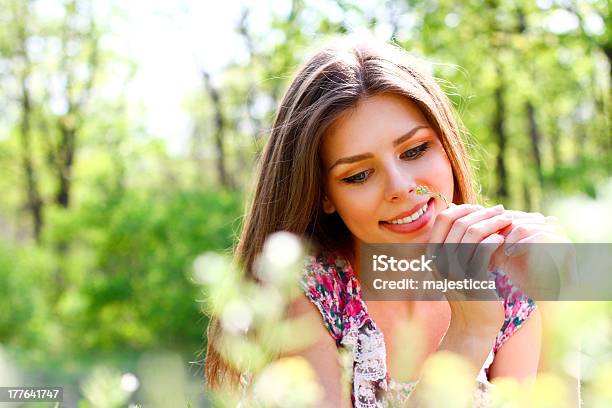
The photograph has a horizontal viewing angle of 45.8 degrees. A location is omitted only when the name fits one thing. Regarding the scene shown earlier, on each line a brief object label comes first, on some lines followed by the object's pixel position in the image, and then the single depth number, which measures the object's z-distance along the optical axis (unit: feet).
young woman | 6.25
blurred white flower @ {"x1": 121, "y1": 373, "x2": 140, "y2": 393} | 2.30
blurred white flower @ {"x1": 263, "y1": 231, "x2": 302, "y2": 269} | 1.88
